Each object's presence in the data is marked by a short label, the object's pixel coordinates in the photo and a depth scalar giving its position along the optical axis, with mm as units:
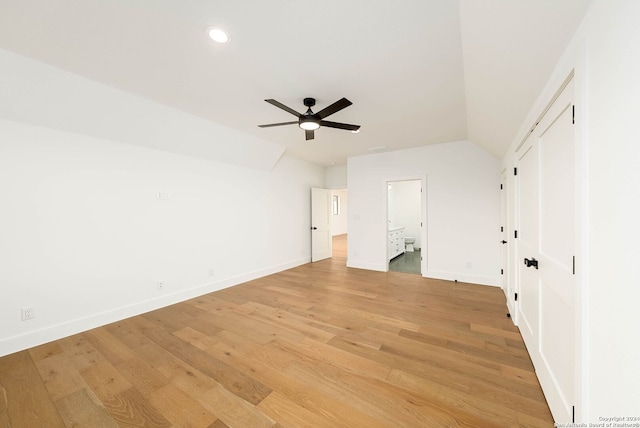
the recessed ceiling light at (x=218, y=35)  1669
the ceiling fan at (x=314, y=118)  2266
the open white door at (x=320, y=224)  6280
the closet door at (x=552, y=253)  1297
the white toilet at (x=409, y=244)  7777
